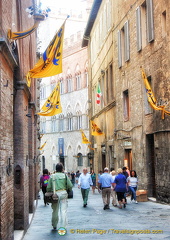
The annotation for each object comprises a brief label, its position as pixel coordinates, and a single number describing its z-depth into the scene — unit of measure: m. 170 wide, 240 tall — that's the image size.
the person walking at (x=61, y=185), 10.15
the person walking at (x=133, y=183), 17.38
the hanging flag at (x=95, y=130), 27.73
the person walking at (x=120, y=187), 15.37
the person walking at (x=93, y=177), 29.00
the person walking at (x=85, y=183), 17.03
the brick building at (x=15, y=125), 7.20
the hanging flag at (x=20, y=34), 8.05
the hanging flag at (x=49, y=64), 9.85
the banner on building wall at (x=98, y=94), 27.54
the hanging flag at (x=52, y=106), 19.56
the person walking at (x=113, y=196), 16.75
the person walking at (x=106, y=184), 15.94
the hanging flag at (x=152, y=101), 16.02
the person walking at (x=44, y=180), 17.92
